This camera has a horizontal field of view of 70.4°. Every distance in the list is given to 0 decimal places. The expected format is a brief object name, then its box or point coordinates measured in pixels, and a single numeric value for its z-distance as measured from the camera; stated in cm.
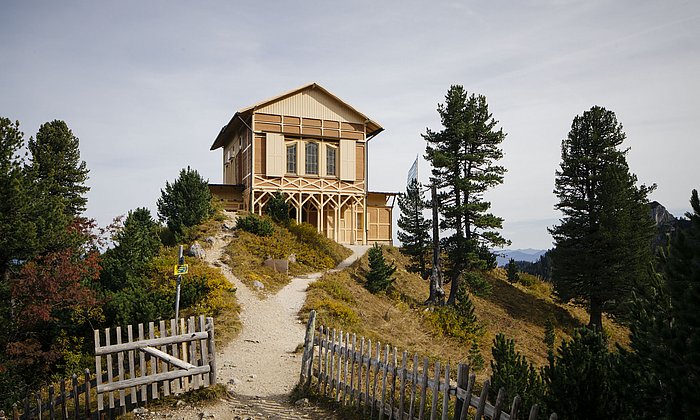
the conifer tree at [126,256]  2025
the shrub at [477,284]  2673
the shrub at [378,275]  2670
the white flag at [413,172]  2962
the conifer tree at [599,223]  2762
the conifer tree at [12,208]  1534
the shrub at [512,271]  3826
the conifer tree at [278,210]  3381
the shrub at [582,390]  593
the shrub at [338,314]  1830
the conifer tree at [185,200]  3038
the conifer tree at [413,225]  3014
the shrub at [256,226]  3070
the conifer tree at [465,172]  2705
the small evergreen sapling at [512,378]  832
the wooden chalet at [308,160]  3553
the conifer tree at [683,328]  452
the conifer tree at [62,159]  2753
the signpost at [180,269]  1340
